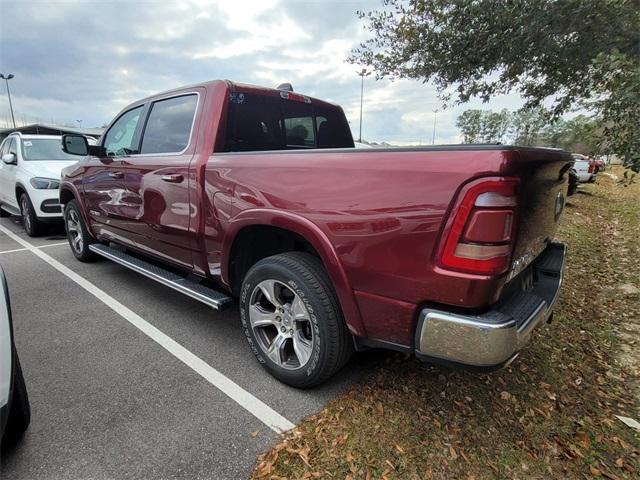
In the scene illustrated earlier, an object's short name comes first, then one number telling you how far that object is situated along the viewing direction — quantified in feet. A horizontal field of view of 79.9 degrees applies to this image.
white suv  21.09
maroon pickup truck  5.38
